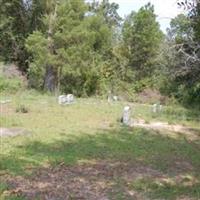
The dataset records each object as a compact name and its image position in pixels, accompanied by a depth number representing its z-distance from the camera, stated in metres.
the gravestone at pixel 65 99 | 14.41
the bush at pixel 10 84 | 19.38
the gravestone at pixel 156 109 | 14.00
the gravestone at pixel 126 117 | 11.27
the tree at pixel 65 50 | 20.36
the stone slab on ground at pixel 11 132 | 8.79
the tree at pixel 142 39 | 26.68
